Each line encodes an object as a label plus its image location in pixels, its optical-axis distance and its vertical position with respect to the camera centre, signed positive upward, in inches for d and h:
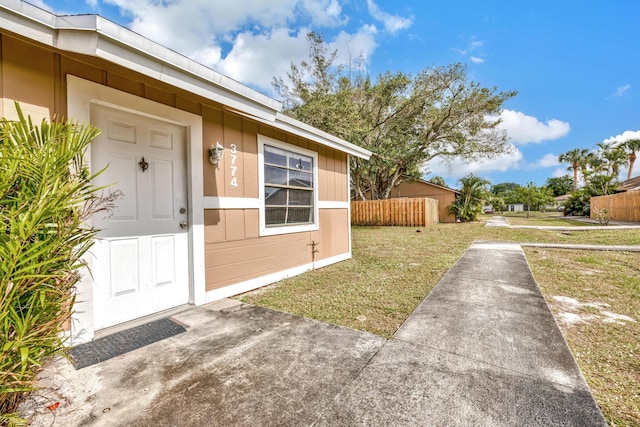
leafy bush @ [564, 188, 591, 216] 810.3 +12.3
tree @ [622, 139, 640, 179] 1114.7 +253.4
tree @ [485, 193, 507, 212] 711.3 +24.9
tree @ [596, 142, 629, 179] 1016.9 +192.0
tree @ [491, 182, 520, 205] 2691.4 +227.1
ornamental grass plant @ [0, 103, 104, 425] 43.2 -5.3
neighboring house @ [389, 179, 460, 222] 788.6 +52.5
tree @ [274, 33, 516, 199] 517.7 +207.6
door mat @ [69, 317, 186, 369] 83.2 -44.7
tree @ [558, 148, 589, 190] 1355.8 +256.5
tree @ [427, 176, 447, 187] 1203.4 +137.0
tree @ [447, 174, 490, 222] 674.3 +28.7
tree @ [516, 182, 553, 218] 949.2 +48.7
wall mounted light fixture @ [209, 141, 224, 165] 132.8 +30.0
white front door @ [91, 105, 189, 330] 101.6 -2.7
